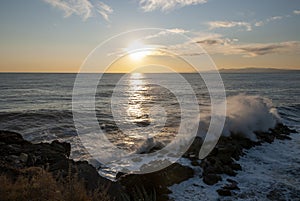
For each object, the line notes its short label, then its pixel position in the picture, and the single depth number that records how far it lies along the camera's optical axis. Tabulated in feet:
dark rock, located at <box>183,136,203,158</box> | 44.78
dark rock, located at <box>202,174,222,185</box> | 34.69
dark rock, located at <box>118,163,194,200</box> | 30.60
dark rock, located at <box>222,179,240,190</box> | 33.09
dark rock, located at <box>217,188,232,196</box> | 31.63
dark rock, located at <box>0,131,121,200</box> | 24.31
